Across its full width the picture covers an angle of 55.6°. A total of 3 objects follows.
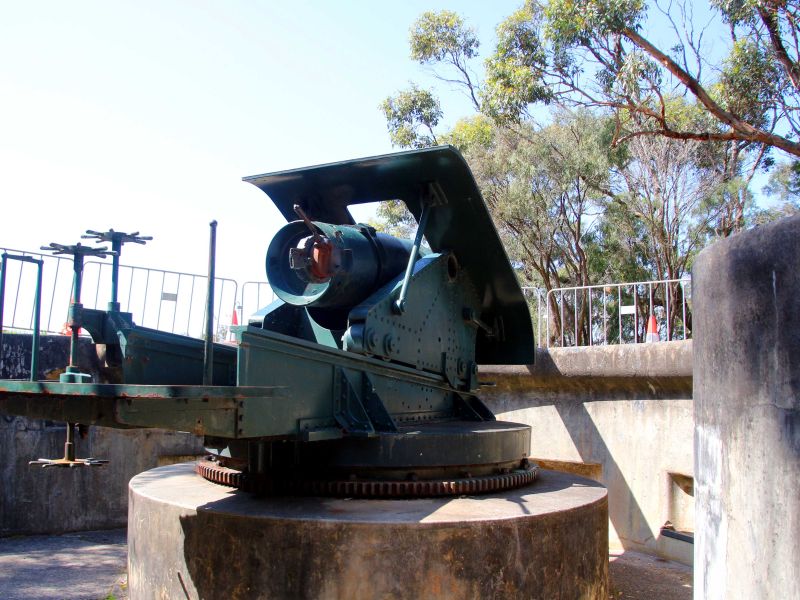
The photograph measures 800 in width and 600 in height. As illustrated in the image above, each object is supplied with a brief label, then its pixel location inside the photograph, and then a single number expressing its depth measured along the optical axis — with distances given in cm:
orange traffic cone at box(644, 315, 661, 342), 1062
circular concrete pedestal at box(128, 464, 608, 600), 387
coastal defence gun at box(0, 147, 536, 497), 371
